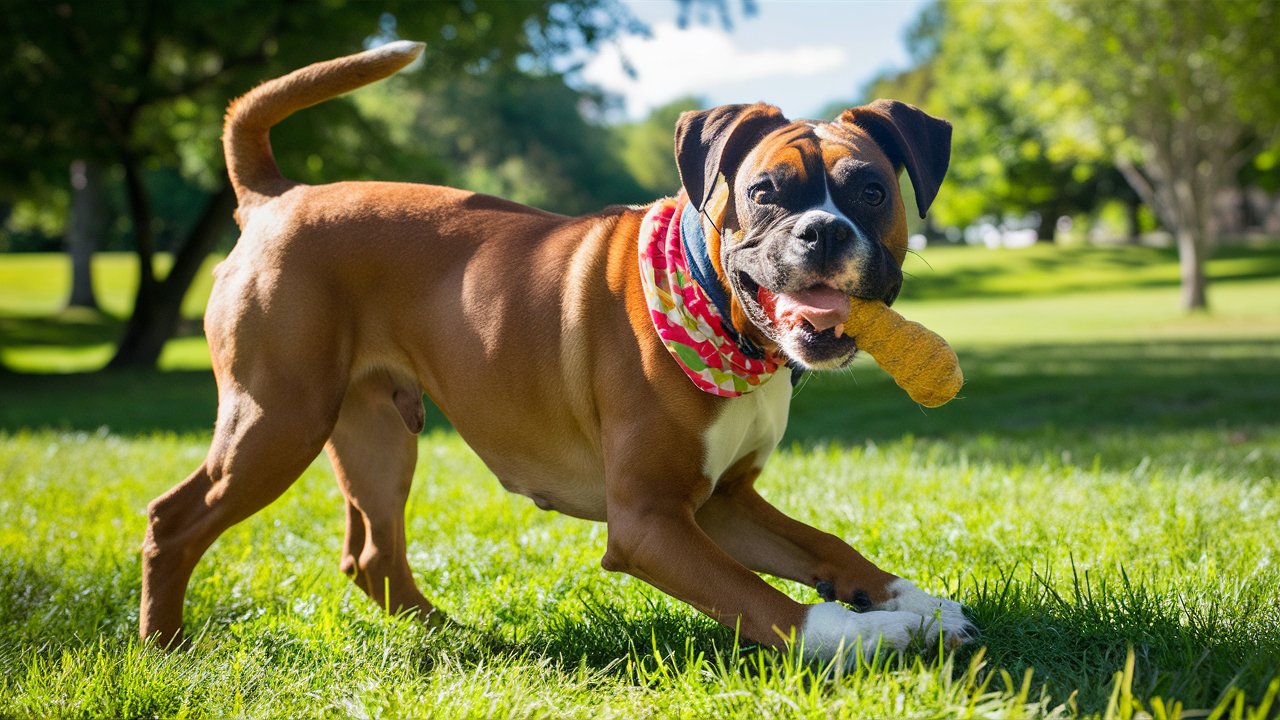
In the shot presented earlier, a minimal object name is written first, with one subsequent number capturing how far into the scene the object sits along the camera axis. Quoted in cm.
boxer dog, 305
